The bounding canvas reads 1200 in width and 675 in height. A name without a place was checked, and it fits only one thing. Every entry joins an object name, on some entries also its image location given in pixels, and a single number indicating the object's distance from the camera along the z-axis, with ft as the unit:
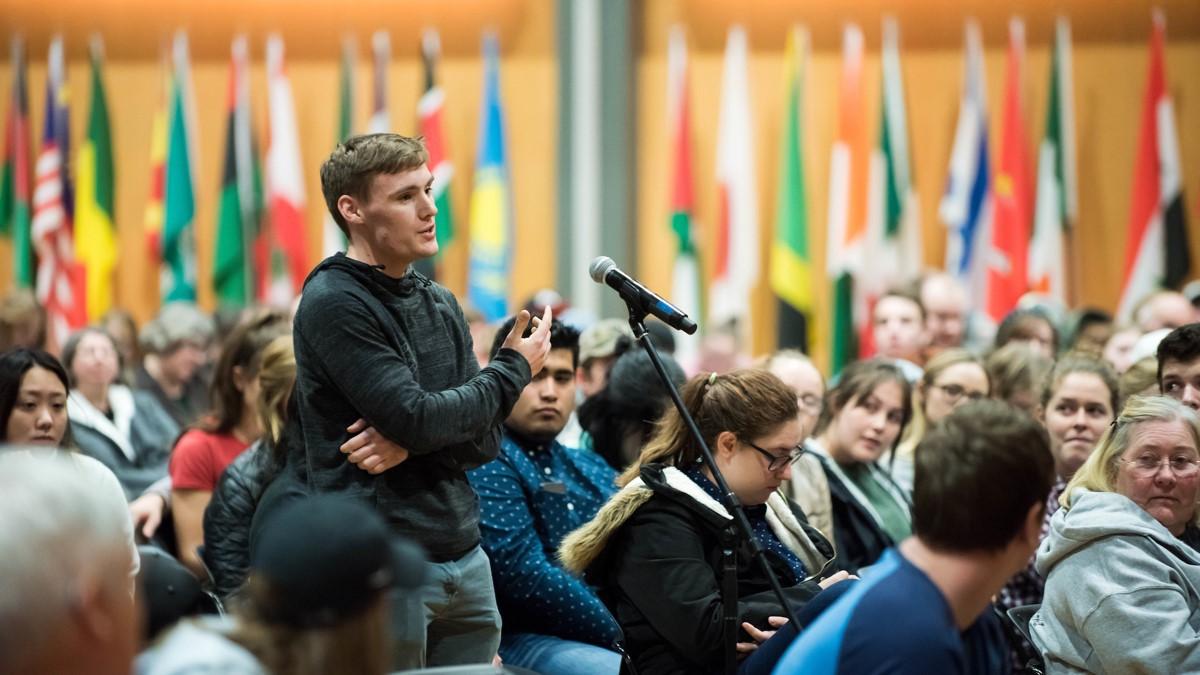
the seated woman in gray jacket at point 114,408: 30.52
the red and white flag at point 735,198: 51.51
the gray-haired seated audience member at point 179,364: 38.65
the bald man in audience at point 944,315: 39.51
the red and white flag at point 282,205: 51.93
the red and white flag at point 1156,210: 48.37
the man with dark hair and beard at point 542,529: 21.26
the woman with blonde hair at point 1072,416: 24.56
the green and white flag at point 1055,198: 49.35
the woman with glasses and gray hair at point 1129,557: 17.25
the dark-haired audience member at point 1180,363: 22.01
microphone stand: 16.40
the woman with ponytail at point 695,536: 17.39
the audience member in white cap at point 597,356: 28.64
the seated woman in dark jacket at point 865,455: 25.38
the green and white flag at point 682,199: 51.42
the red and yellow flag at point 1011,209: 48.88
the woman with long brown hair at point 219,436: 24.44
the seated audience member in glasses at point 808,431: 24.75
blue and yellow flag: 51.47
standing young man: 15.86
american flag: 52.40
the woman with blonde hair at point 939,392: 28.36
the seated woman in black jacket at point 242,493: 22.11
